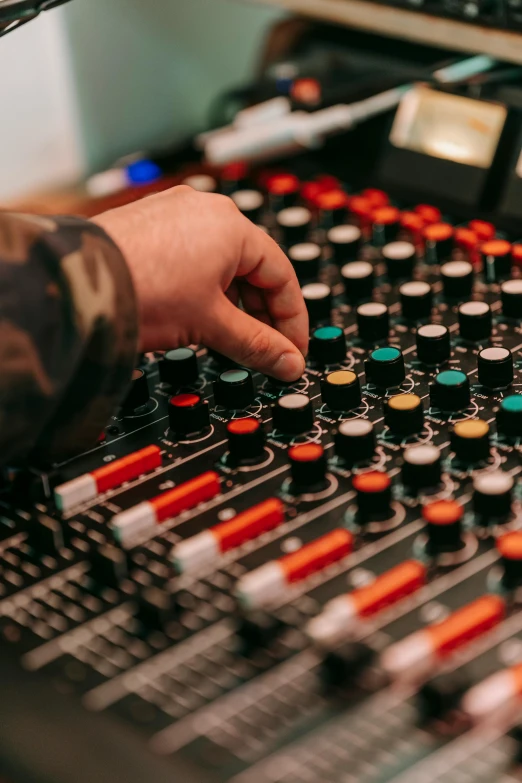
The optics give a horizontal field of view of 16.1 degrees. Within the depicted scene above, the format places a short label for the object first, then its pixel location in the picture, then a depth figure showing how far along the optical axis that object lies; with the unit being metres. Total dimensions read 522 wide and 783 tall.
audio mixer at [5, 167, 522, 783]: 0.52
